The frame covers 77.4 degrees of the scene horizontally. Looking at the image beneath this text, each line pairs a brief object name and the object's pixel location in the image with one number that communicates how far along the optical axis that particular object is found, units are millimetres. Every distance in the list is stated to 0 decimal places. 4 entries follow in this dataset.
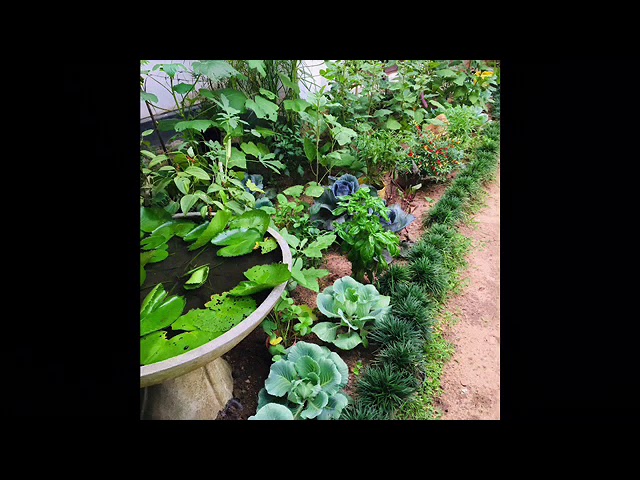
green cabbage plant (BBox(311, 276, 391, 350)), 1974
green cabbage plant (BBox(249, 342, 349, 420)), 1652
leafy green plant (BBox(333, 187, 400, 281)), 2057
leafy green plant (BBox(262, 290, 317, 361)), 1911
